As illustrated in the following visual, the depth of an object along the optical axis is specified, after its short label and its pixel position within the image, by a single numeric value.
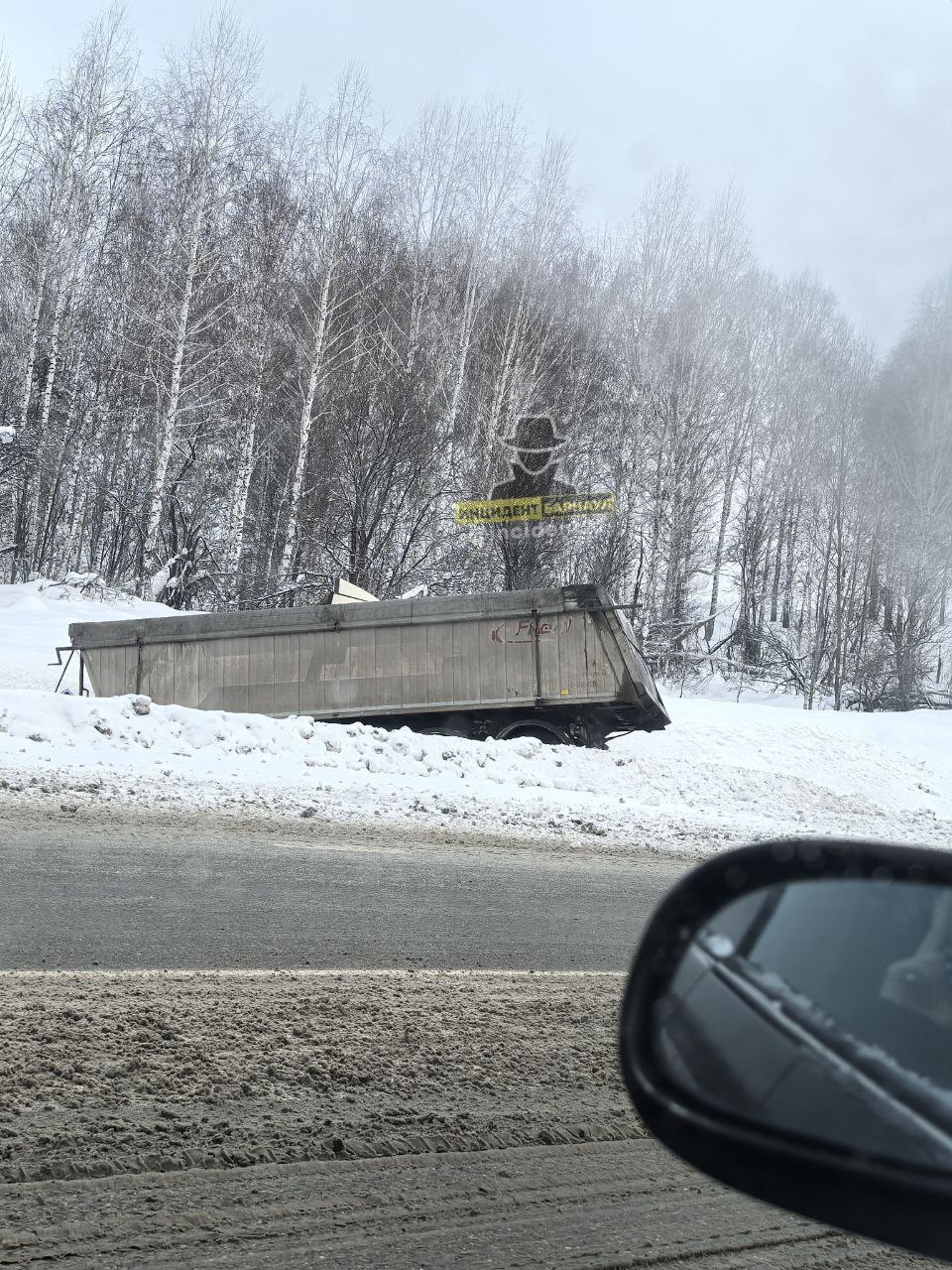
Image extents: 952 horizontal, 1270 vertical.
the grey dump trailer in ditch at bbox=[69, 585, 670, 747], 13.44
